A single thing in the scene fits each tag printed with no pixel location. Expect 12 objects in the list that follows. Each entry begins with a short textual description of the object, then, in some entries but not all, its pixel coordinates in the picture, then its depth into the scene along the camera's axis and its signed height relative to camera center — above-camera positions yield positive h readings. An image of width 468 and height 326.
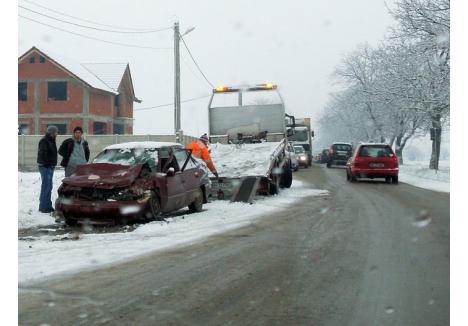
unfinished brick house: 42.38 +3.70
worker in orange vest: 13.11 -0.21
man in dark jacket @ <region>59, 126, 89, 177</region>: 11.40 -0.20
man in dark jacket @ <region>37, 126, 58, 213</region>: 10.94 -0.42
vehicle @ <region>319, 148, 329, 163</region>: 52.56 -1.24
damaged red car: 9.27 -0.76
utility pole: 24.73 +2.49
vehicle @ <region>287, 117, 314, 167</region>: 38.44 +0.46
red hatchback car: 21.08 -0.73
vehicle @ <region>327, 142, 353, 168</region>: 37.81 -0.57
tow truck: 14.52 +0.14
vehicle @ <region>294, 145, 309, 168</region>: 35.08 -0.73
